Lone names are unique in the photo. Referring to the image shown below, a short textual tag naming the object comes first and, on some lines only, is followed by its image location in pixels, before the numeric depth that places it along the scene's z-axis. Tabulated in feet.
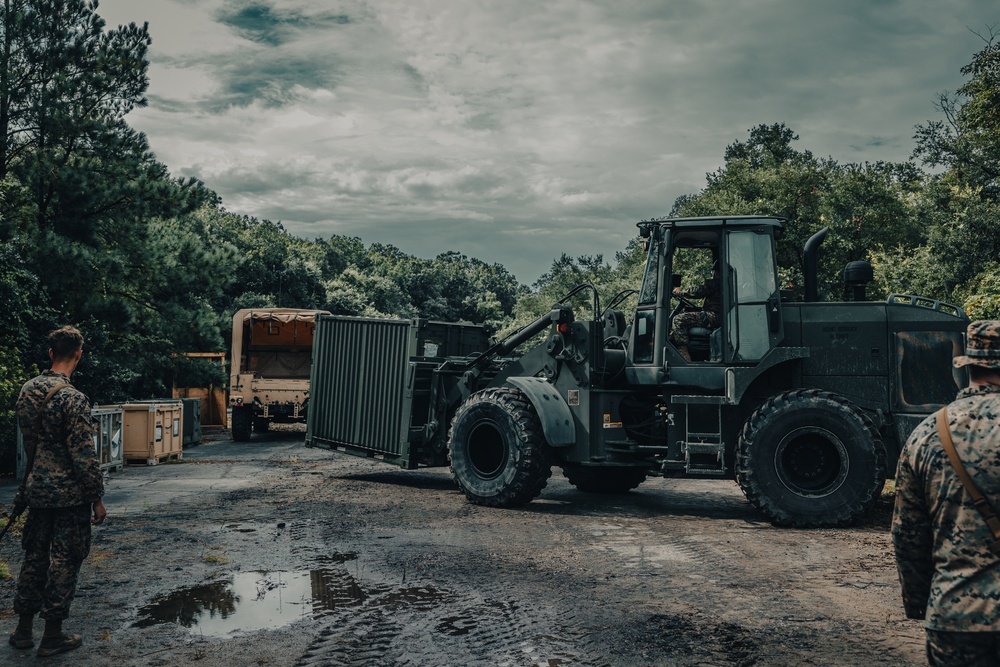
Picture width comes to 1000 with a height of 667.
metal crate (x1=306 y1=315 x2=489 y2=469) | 41.34
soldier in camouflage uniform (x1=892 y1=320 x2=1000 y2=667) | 9.85
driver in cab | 33.65
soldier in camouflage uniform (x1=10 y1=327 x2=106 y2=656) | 17.34
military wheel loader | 30.50
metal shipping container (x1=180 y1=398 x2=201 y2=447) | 65.10
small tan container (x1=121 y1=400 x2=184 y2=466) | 49.93
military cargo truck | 67.41
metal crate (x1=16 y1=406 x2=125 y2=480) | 45.44
